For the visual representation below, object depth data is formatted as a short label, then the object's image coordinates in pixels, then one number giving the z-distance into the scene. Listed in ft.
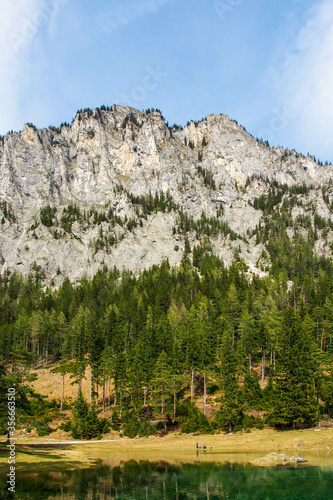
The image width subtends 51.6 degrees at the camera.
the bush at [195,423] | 169.27
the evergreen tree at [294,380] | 157.58
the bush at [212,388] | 216.64
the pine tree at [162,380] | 179.32
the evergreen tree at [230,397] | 167.02
